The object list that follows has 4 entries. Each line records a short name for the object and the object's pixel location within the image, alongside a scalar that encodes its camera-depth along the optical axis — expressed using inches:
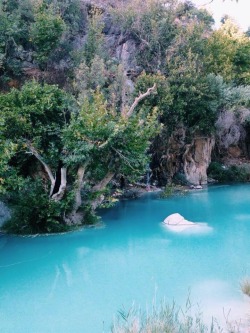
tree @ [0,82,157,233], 458.0
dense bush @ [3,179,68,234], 460.1
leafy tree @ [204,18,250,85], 874.9
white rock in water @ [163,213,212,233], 484.1
